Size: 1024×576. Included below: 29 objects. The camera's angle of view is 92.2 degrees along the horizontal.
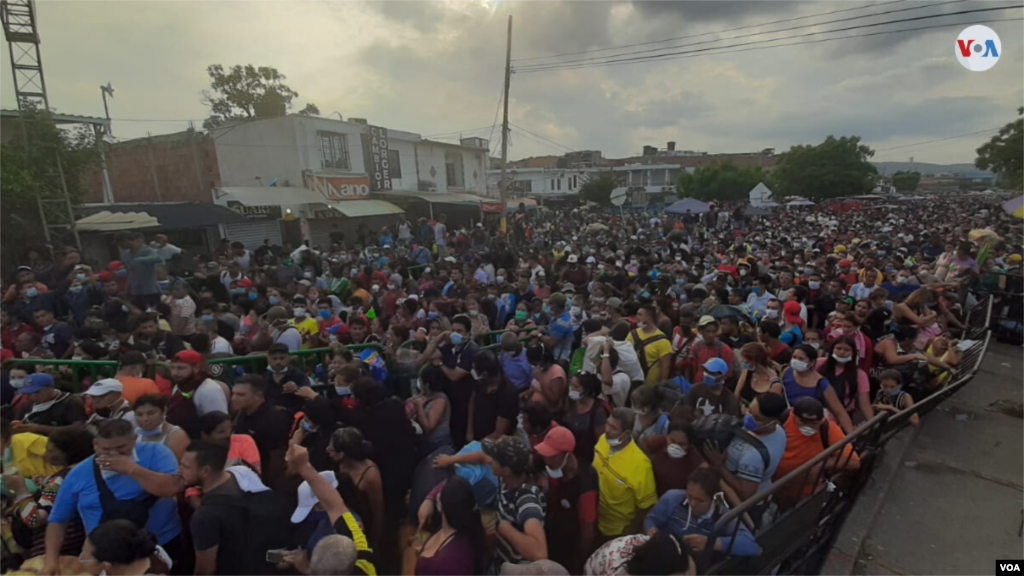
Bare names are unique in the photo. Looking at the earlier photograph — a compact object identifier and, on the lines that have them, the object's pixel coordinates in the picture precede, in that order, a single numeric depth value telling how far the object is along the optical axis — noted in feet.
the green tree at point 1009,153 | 67.41
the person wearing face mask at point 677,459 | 10.75
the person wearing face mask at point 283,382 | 13.98
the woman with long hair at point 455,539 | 8.08
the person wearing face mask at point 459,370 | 14.82
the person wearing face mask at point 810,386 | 13.67
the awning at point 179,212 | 46.09
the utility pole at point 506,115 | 64.18
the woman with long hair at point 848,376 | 14.62
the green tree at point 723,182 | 147.95
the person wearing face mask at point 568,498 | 10.15
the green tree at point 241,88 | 93.50
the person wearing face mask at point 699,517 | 9.23
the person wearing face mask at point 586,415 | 12.68
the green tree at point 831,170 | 149.18
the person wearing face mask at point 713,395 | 12.96
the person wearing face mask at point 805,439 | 11.76
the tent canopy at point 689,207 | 84.48
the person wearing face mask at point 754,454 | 10.61
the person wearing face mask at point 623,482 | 10.48
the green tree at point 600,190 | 140.67
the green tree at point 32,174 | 35.60
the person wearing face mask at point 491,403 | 14.01
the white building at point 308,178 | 60.04
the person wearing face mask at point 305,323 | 20.99
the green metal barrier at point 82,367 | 16.97
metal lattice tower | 37.35
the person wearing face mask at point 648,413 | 12.02
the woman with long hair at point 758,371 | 13.98
